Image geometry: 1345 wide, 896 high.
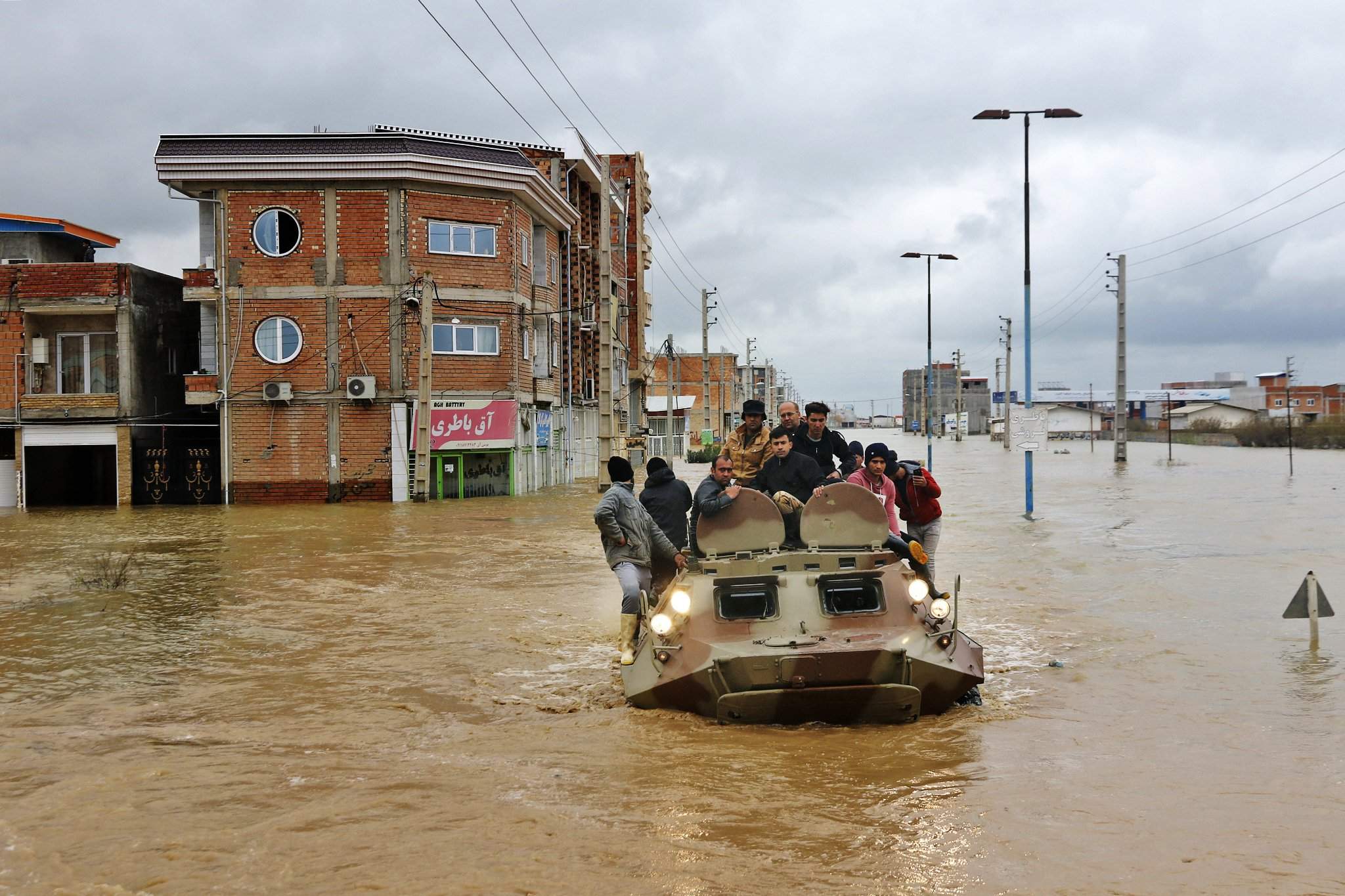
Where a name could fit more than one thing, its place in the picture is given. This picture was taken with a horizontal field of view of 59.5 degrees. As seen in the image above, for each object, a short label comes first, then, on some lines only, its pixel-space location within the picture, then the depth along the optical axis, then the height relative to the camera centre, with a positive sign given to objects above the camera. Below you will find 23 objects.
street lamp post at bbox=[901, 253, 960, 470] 52.10 +5.12
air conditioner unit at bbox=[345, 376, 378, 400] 31.81 +1.43
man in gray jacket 10.03 -0.91
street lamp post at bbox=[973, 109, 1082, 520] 26.81 +4.27
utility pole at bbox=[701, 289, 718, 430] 62.84 +5.59
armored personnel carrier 8.09 -1.42
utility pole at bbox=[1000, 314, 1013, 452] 77.76 +5.11
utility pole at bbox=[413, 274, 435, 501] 30.70 +1.32
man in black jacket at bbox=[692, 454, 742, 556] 9.10 -0.47
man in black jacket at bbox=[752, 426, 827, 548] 10.38 -0.35
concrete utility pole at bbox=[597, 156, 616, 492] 28.55 +2.45
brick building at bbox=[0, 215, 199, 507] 32.12 +1.83
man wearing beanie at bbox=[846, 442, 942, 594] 11.21 -0.43
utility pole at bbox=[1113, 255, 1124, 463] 53.34 +2.67
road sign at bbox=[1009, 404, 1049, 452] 26.14 +0.09
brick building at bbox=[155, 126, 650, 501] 31.73 +3.82
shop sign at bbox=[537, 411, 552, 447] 37.72 +0.25
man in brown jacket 11.35 -0.10
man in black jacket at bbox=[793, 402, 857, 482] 11.50 -0.08
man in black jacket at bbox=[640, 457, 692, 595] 10.52 -0.65
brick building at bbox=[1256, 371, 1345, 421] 133.62 +3.64
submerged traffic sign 11.45 -1.71
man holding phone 12.04 -0.72
